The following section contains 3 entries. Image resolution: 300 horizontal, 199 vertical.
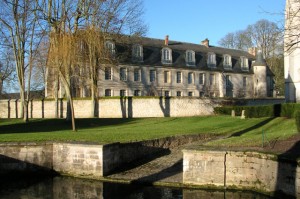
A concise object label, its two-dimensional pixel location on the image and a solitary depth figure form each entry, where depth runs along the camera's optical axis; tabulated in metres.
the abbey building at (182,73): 44.47
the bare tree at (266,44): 58.69
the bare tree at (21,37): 29.27
